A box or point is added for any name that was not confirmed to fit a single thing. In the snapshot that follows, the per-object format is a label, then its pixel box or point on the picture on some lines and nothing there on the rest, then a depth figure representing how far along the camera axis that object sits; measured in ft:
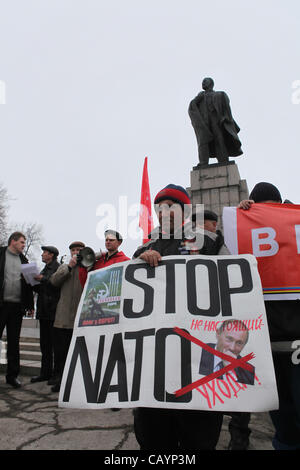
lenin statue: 23.20
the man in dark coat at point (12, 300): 12.56
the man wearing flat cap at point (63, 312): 12.15
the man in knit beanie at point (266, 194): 7.12
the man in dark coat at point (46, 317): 13.62
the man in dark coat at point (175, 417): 4.67
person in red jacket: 10.95
